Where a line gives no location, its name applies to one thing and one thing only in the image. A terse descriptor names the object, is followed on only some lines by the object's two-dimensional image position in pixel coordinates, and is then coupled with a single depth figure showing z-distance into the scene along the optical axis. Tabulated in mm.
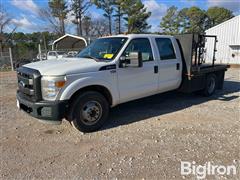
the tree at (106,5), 43594
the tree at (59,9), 41031
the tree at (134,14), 41656
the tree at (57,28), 44056
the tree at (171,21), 50344
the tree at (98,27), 49375
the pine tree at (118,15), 42969
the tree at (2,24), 39906
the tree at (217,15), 53594
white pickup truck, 4051
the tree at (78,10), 42406
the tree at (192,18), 50997
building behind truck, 23017
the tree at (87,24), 45194
